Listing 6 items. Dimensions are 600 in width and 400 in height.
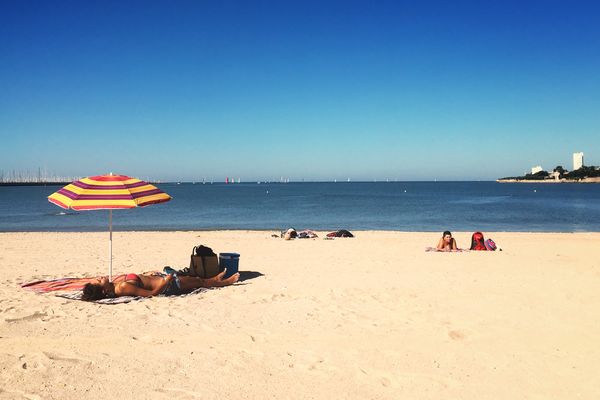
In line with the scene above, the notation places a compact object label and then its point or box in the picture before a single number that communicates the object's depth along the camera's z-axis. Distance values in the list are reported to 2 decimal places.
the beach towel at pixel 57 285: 8.25
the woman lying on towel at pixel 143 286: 7.55
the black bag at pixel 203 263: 8.71
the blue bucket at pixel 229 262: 9.36
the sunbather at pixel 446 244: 14.21
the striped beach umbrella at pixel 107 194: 7.51
